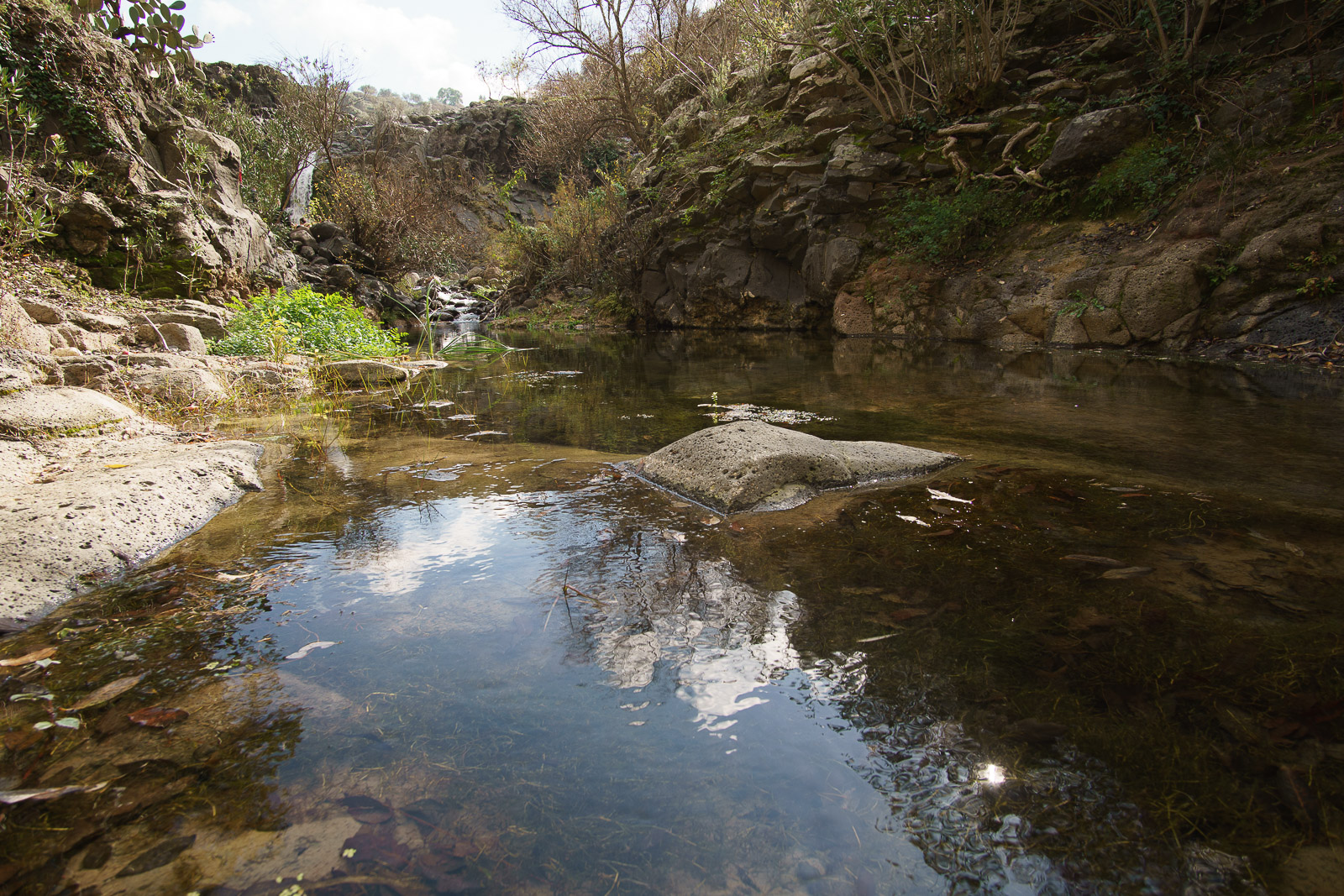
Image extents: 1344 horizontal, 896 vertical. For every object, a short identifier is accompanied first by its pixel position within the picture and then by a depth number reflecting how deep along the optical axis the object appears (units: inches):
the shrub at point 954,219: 453.7
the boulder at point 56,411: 144.6
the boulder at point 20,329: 192.7
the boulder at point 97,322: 276.1
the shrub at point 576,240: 772.6
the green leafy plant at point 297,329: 300.2
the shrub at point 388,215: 721.0
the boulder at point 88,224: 333.4
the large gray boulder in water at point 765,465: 128.0
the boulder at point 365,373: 291.0
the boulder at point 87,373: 195.8
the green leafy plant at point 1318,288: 273.7
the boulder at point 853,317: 525.7
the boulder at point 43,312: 254.8
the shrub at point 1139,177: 366.3
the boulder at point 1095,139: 397.1
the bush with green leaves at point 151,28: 84.8
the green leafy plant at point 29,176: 291.3
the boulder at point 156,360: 219.1
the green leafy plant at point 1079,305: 361.4
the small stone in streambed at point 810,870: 48.1
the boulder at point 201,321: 321.1
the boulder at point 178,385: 204.5
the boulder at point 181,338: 281.0
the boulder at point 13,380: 153.6
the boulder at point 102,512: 90.4
